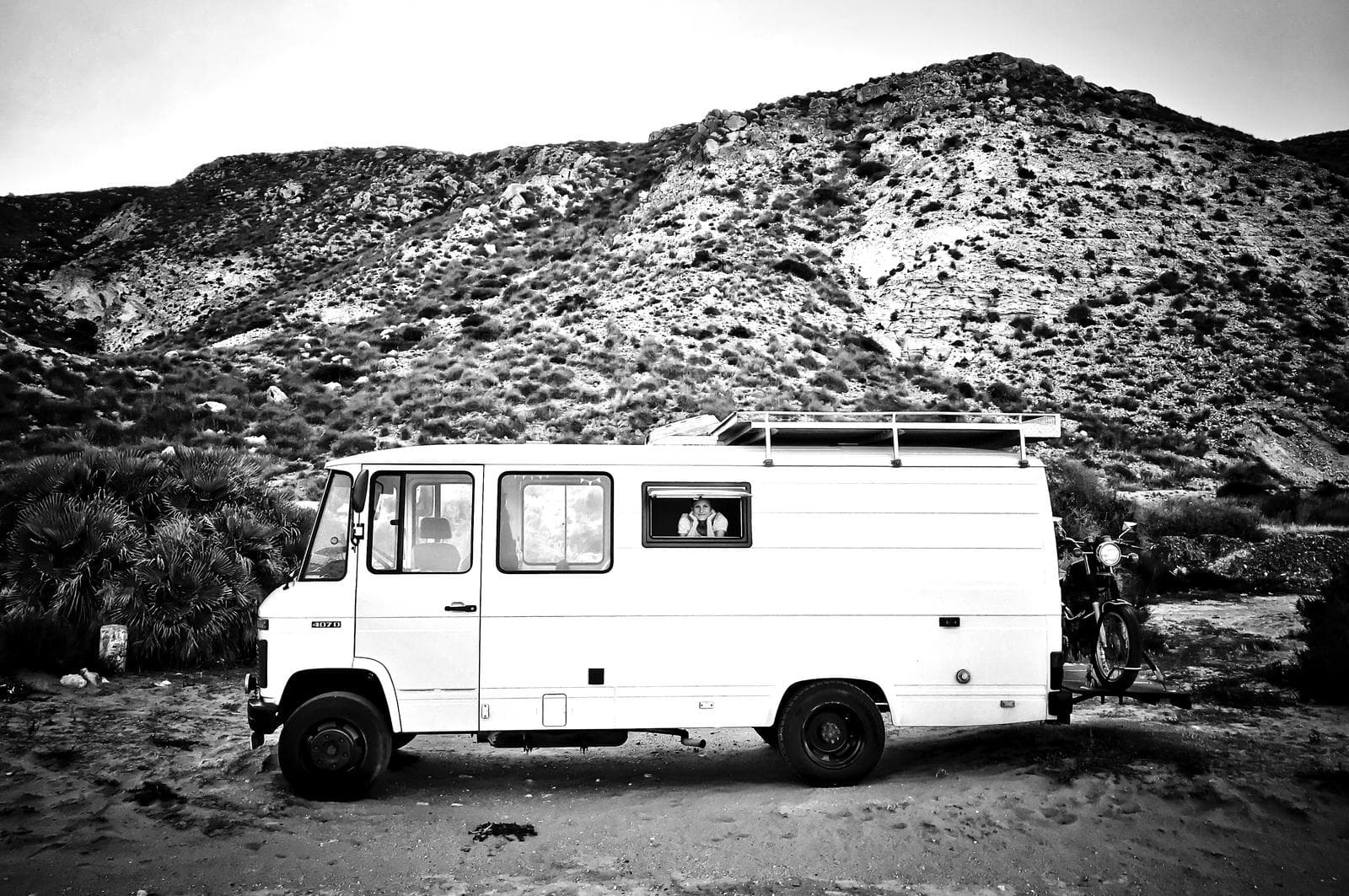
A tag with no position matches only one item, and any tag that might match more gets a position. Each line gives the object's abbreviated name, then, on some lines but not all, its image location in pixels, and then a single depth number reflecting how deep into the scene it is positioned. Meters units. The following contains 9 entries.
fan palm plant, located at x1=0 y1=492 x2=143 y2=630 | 12.13
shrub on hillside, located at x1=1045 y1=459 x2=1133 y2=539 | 20.42
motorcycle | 8.22
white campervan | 7.45
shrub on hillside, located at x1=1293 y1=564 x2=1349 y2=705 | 9.78
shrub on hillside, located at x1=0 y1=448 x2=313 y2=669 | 12.09
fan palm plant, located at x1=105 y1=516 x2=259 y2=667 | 12.37
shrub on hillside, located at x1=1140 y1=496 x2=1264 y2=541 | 22.20
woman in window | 7.84
